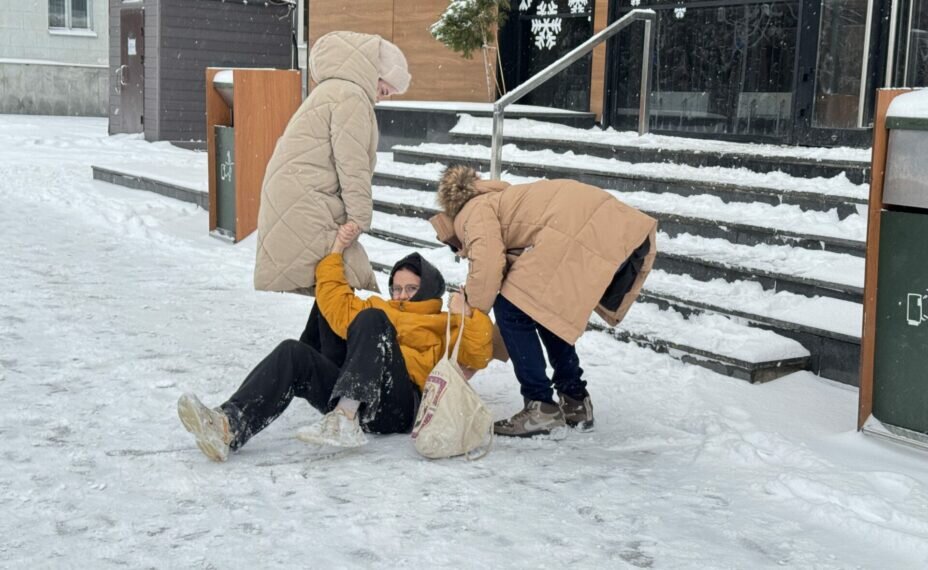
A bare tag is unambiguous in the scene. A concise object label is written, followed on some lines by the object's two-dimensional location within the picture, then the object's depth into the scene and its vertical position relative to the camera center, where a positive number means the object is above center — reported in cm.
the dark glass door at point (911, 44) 869 +84
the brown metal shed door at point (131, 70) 2023 +114
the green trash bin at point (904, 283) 436 -53
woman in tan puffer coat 432 -41
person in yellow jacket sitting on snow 412 -88
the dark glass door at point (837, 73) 900 +63
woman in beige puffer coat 474 -16
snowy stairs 566 -62
